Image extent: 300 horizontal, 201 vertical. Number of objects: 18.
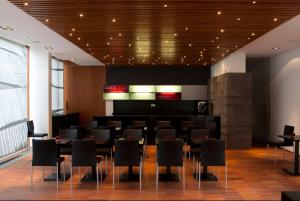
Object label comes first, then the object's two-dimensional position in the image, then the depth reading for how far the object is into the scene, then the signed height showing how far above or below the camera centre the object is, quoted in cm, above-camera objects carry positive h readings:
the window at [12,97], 607 +12
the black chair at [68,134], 514 -74
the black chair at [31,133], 667 -94
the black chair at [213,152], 399 -89
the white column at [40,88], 738 +42
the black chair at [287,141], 566 -100
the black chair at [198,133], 521 -74
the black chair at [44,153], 409 -93
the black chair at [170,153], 397 -90
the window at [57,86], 934 +62
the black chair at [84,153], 402 -92
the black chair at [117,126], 648 -73
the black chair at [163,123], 659 -65
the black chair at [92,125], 646 -68
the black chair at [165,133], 521 -73
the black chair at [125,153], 402 -91
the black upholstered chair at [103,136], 511 -79
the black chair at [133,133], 525 -74
